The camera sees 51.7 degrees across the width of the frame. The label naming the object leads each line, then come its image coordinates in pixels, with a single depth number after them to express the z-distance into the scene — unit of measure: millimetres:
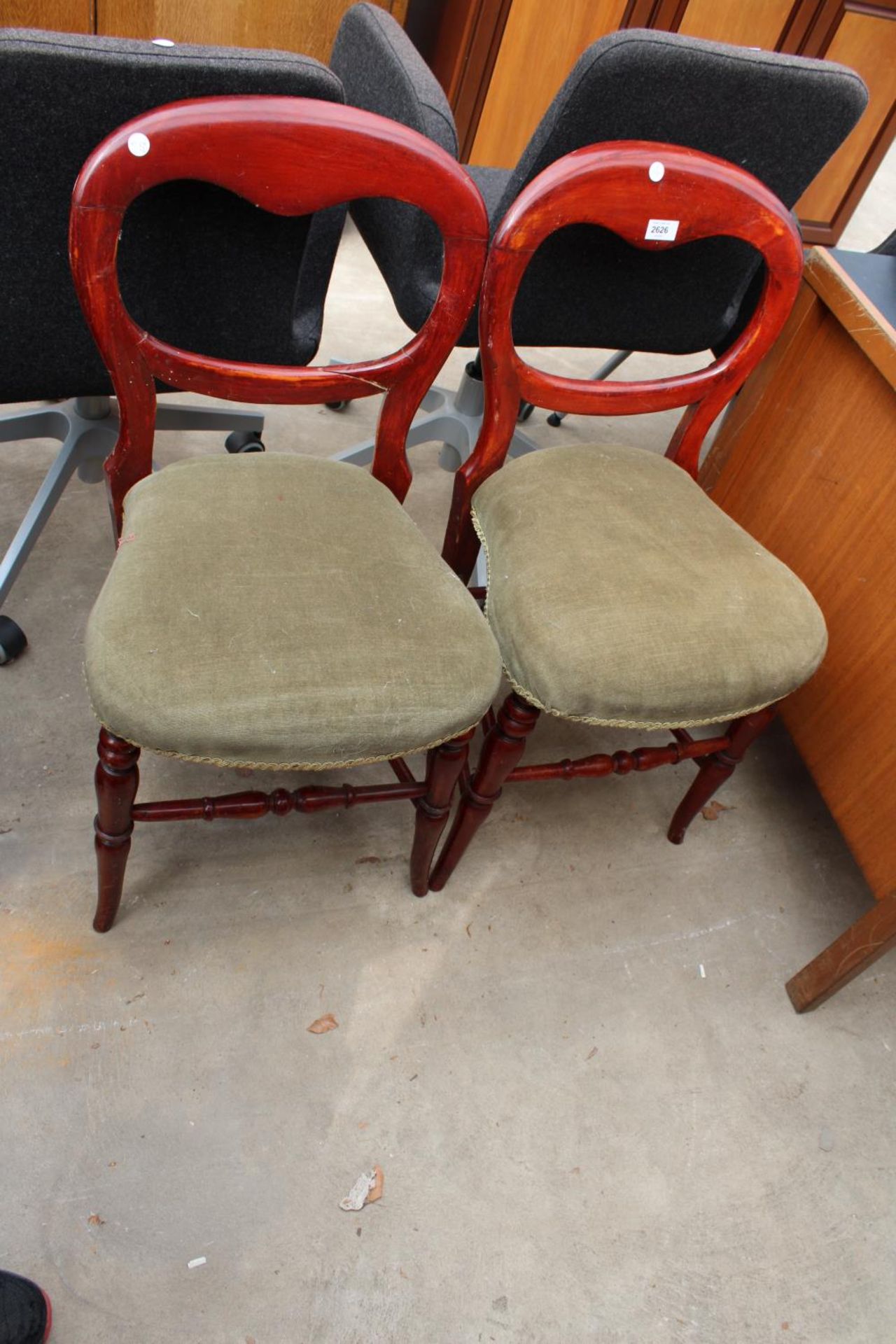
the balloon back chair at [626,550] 981
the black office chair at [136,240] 934
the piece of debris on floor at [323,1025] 1086
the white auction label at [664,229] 1058
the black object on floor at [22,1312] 806
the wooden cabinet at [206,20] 2023
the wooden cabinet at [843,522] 1163
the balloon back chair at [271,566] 835
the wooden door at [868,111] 2760
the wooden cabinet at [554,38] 2514
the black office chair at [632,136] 1132
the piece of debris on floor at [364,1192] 964
